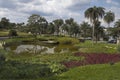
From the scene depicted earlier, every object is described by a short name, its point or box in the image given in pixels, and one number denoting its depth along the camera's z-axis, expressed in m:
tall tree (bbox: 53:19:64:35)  55.19
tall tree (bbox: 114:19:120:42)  37.57
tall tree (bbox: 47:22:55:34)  56.38
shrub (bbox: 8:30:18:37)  40.37
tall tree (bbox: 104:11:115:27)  41.02
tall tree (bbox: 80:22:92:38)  47.92
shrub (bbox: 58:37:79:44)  31.69
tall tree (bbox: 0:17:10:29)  57.54
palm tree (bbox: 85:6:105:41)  31.23
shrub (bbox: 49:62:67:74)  6.68
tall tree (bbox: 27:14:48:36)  49.48
